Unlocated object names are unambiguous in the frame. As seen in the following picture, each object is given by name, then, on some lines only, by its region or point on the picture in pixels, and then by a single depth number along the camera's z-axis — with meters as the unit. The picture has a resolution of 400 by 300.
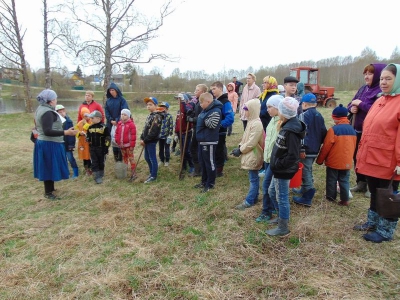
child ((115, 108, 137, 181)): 5.68
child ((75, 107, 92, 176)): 5.81
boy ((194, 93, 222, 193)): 4.61
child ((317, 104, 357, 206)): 3.79
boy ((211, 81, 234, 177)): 5.14
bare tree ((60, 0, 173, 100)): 14.66
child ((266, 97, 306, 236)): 3.03
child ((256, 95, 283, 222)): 3.64
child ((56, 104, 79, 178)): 5.93
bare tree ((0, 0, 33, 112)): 16.80
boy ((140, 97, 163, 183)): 5.34
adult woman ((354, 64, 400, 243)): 2.78
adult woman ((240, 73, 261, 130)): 6.36
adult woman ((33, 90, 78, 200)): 4.49
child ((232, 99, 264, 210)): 3.93
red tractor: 17.51
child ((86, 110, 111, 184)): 5.46
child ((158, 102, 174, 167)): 5.80
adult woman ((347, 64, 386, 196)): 3.79
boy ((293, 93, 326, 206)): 3.87
